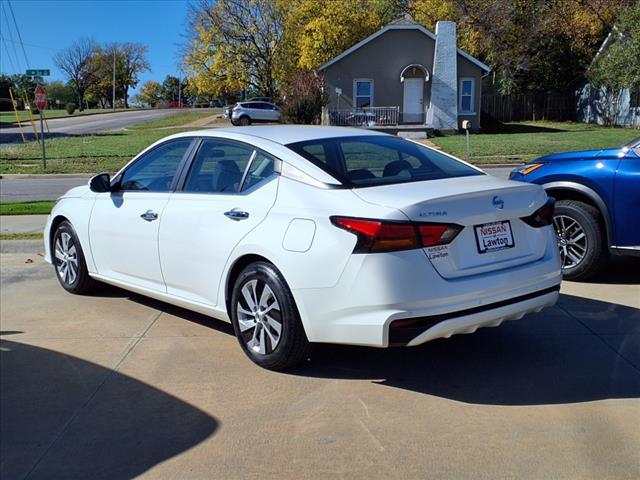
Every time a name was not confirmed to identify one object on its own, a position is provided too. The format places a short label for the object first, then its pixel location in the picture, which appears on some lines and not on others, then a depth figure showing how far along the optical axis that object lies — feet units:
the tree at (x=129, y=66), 349.61
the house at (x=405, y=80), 113.91
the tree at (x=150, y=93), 390.01
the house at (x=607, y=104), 120.67
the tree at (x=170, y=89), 385.70
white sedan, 12.39
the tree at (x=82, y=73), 332.66
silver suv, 138.31
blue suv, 19.71
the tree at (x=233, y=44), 150.61
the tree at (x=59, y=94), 341.62
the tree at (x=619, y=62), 108.27
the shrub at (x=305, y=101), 112.37
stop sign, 72.54
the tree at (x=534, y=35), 133.59
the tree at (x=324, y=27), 134.62
